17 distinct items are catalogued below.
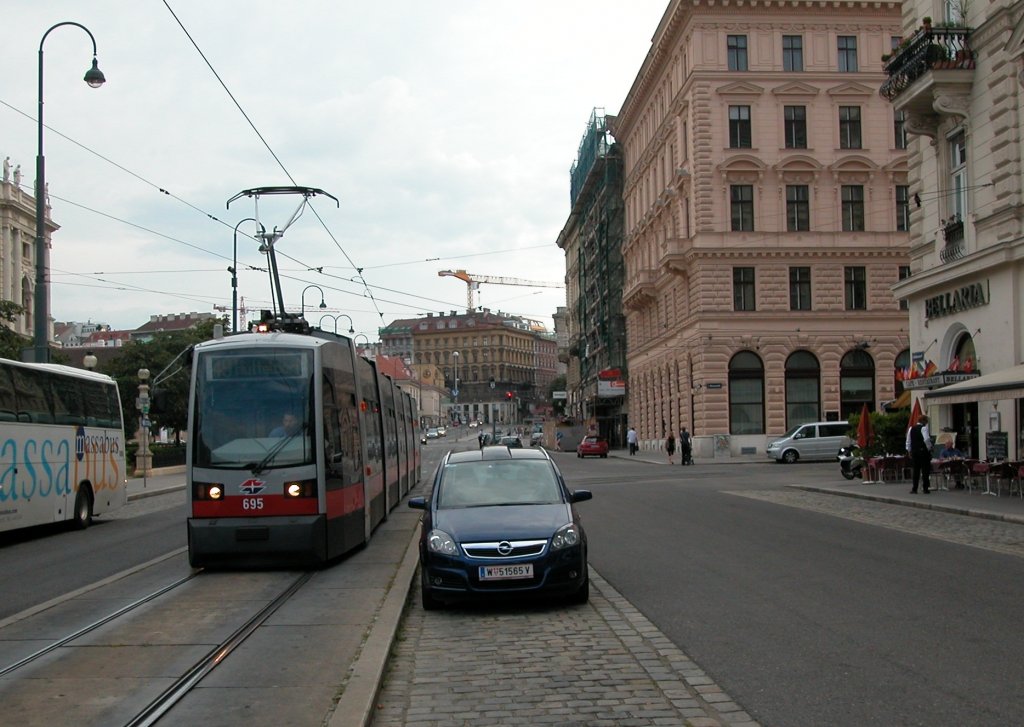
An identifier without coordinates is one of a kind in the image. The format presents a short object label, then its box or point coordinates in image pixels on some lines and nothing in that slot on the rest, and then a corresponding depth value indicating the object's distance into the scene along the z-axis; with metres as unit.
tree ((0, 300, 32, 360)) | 43.91
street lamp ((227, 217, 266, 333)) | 36.20
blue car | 9.79
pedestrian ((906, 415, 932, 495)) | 23.94
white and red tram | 13.13
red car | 61.06
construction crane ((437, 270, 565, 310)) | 161.62
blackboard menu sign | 24.39
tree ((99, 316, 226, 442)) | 62.09
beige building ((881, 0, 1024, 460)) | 25.11
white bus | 17.95
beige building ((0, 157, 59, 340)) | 77.50
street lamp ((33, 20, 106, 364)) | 24.89
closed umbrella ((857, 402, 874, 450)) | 29.73
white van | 46.03
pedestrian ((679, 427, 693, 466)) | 45.47
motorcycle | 30.91
